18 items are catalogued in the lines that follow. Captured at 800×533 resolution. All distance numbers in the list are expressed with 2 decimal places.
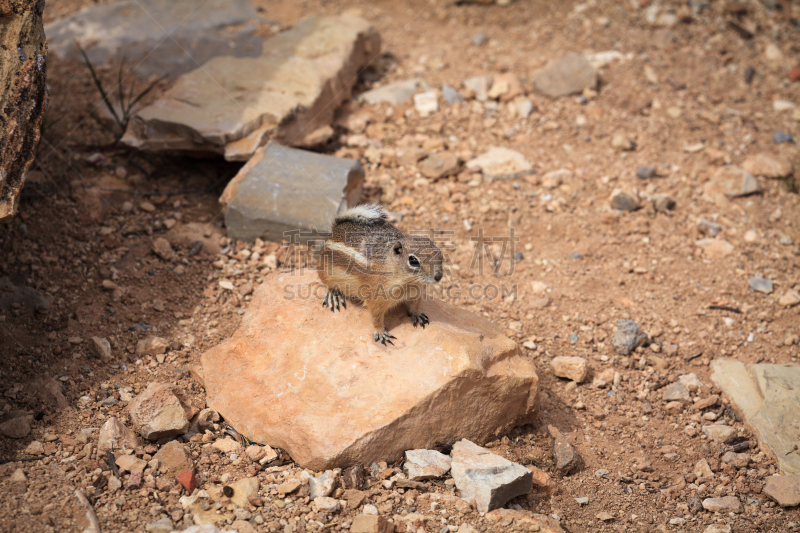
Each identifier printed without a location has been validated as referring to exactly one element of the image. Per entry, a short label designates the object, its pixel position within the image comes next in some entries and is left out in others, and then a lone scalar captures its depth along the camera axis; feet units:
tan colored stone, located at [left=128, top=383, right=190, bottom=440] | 25.40
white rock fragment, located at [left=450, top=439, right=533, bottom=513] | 23.66
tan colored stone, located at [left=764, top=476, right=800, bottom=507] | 26.11
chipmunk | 28.58
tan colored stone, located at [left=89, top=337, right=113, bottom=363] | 29.40
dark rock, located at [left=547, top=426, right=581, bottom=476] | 27.48
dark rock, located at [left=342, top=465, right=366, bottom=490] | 24.68
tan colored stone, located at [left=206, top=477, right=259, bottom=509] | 23.21
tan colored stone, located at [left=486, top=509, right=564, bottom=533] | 22.82
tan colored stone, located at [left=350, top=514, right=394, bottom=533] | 22.06
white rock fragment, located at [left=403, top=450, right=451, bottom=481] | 25.14
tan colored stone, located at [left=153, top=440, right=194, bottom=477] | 24.29
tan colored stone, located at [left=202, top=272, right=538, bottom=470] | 25.59
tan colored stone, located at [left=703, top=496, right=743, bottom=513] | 25.95
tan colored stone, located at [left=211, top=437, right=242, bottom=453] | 26.08
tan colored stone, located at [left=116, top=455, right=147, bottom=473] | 23.80
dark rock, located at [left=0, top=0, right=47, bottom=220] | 24.91
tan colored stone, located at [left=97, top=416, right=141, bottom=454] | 24.52
